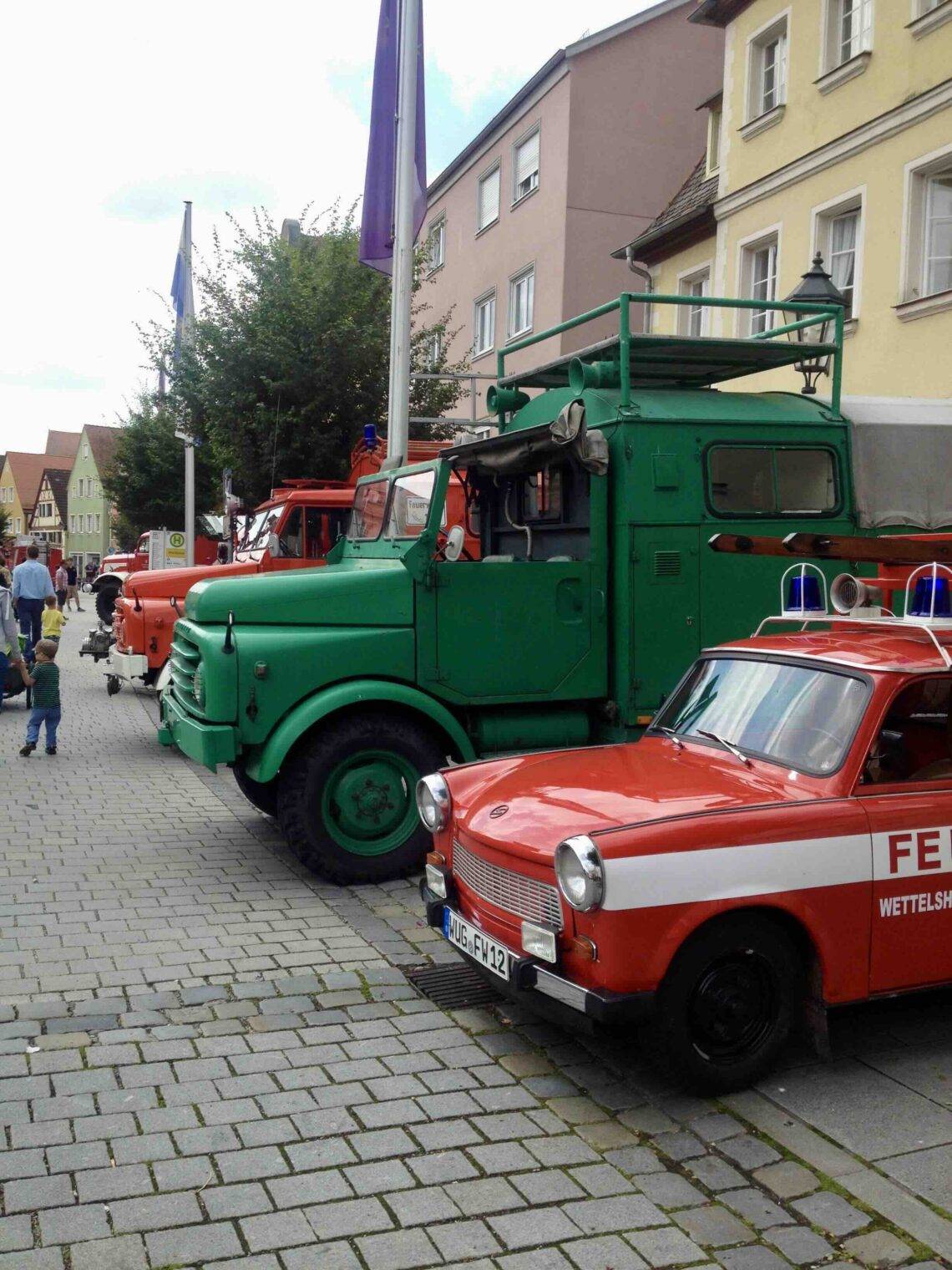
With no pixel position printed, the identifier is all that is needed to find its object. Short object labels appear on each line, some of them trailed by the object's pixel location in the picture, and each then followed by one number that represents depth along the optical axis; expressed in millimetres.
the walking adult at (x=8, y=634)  11513
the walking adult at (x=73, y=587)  41434
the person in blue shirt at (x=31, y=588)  15539
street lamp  9742
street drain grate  5141
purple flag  13055
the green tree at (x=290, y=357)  18844
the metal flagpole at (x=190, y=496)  23266
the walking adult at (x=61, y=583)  33453
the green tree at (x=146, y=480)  33625
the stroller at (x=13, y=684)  14727
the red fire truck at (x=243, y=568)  12586
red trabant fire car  3990
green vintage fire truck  6844
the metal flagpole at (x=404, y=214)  12352
